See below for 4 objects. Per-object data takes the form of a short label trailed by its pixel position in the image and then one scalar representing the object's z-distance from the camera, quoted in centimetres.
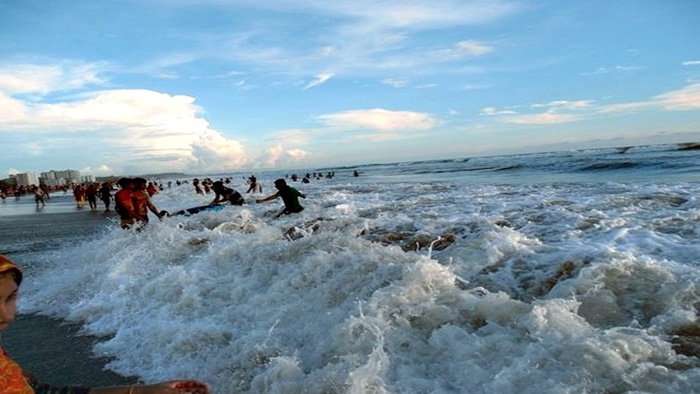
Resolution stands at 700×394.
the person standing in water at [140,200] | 1183
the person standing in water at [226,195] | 1716
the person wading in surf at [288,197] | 1320
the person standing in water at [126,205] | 1178
